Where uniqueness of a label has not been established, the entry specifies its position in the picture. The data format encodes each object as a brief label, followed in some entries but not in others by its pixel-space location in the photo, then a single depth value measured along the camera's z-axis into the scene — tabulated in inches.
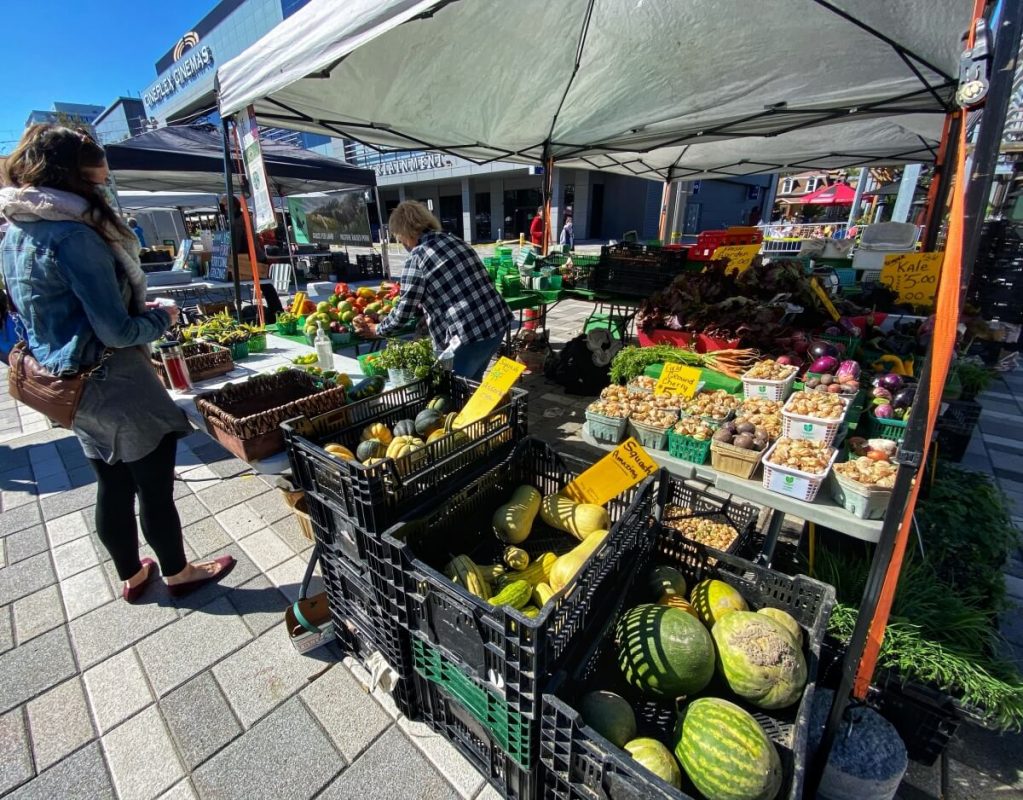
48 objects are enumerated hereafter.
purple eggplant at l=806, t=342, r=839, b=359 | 109.6
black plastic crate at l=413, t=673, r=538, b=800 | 55.1
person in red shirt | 433.7
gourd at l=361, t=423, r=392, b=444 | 81.1
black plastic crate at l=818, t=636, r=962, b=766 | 62.2
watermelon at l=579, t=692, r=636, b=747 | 49.1
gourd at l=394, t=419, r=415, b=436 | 81.6
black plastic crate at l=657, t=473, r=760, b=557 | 85.6
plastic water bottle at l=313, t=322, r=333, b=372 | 116.5
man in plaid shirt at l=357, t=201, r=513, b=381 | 120.5
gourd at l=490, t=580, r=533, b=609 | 56.7
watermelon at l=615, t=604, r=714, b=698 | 53.1
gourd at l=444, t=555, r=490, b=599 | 58.7
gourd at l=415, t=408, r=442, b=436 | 82.8
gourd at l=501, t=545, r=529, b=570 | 67.6
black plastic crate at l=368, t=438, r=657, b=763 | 46.1
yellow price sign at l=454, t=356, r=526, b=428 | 76.9
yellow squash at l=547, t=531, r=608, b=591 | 59.7
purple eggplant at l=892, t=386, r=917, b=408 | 89.3
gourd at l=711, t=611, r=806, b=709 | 50.6
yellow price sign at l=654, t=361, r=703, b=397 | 92.6
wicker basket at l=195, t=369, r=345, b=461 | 75.0
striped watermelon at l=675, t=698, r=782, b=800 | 43.3
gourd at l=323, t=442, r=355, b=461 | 72.1
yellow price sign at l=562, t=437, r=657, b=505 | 66.4
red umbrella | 714.8
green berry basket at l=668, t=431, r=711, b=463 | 80.4
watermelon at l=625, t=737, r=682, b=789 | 45.3
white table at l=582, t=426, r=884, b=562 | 64.5
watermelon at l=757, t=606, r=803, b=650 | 55.7
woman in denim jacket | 63.0
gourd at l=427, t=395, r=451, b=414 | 88.8
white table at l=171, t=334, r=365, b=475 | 79.5
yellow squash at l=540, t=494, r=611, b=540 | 68.3
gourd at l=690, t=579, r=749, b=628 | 60.1
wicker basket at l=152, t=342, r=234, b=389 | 107.2
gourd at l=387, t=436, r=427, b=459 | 74.2
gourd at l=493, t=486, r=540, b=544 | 70.9
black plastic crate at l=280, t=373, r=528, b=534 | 59.1
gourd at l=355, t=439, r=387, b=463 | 72.7
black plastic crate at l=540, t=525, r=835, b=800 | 42.1
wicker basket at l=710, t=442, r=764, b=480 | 74.8
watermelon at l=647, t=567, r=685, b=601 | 64.5
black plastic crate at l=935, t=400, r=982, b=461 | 134.1
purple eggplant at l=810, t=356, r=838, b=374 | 104.1
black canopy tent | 250.8
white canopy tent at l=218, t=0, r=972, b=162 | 109.3
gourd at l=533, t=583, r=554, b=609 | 59.7
